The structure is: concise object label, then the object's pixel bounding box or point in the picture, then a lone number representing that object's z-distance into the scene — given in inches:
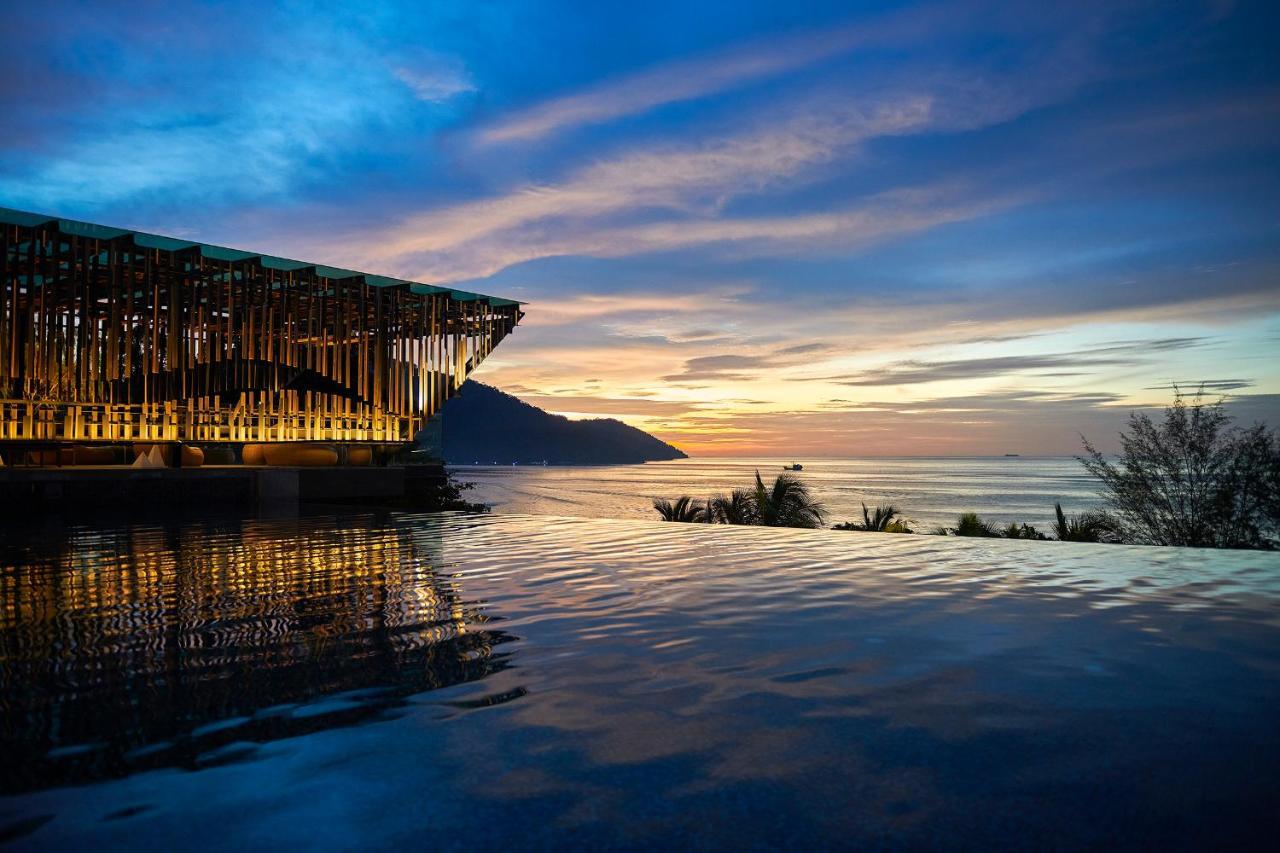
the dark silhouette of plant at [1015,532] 671.5
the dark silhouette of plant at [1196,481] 793.6
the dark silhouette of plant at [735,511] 762.8
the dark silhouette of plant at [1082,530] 620.7
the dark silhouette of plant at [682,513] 742.5
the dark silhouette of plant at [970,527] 676.7
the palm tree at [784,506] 759.1
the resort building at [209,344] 773.9
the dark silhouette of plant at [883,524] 644.7
